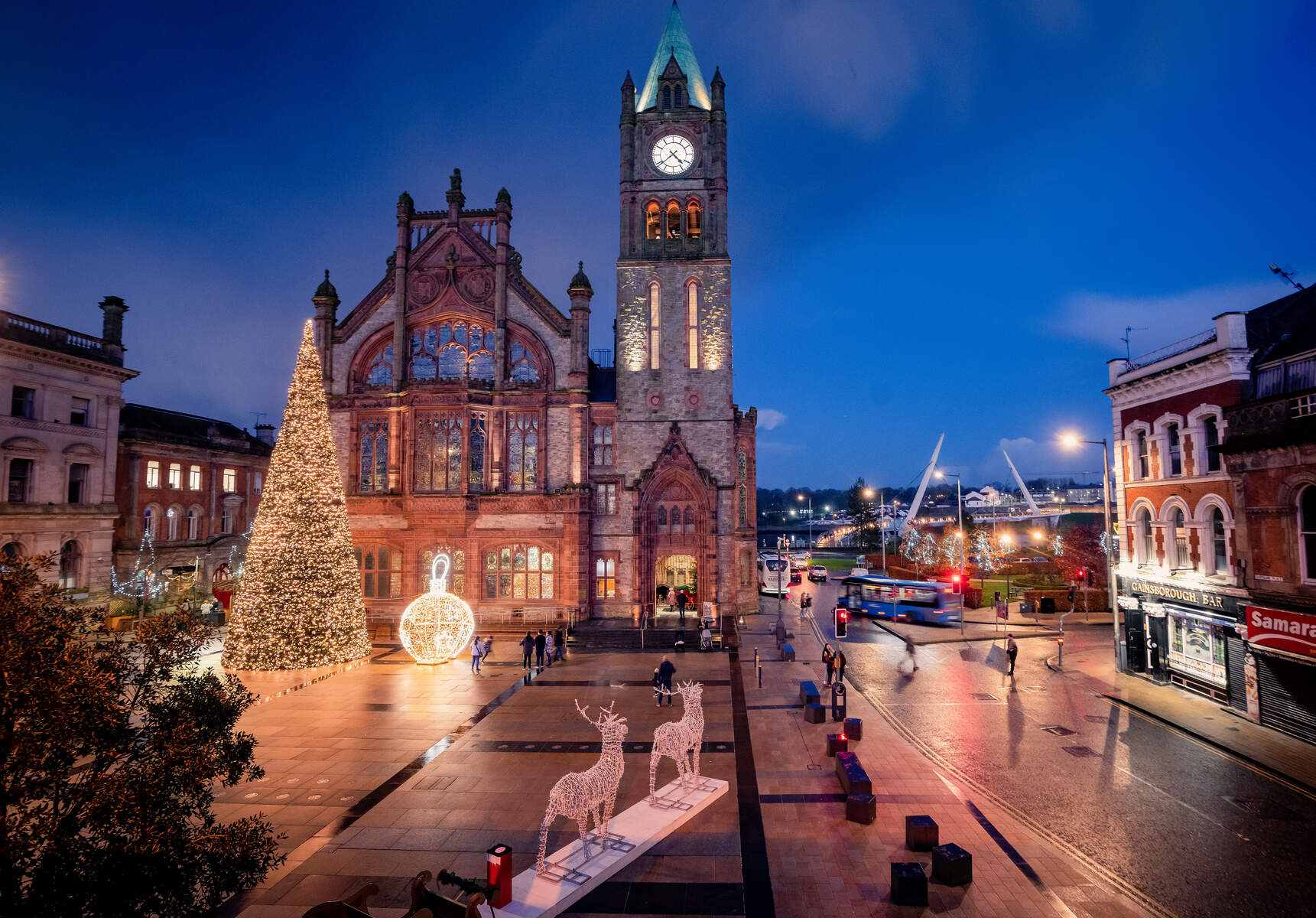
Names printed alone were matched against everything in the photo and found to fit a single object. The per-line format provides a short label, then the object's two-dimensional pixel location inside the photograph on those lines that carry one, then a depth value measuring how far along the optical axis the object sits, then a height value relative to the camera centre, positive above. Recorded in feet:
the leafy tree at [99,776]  20.40 -8.70
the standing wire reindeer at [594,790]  36.06 -15.49
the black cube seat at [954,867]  36.14 -19.45
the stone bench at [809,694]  69.26 -18.85
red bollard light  32.22 -17.48
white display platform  33.78 -19.62
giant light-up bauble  90.53 -14.56
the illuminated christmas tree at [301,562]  80.33 -4.76
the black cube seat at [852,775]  45.75 -18.64
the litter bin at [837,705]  67.36 -19.29
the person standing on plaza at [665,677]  72.54 -17.54
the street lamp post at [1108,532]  87.56 -2.10
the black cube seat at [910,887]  34.06 -19.33
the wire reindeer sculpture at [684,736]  45.14 -15.54
